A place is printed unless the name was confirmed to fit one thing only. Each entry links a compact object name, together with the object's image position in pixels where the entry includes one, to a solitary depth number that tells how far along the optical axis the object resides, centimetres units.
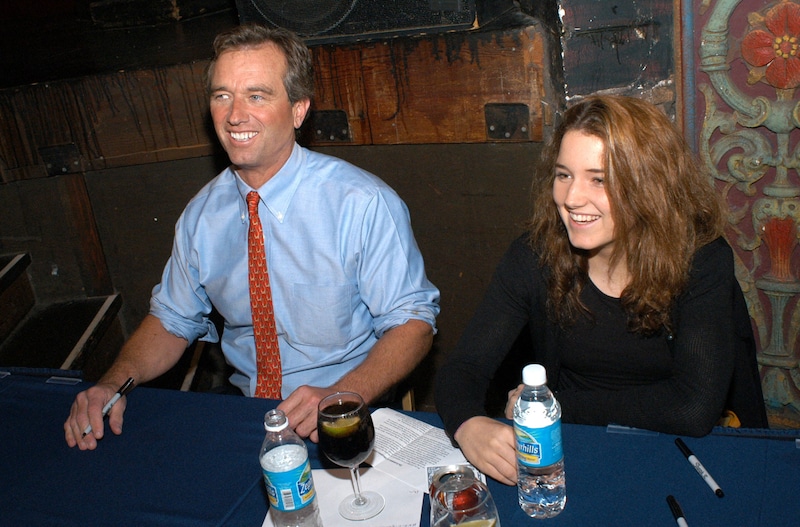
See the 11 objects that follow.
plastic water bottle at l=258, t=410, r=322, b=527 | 118
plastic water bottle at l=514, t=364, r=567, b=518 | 118
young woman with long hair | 152
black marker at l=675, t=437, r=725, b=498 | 120
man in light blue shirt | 203
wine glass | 126
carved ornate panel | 218
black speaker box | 237
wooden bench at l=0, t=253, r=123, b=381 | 301
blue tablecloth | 119
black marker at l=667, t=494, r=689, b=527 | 114
